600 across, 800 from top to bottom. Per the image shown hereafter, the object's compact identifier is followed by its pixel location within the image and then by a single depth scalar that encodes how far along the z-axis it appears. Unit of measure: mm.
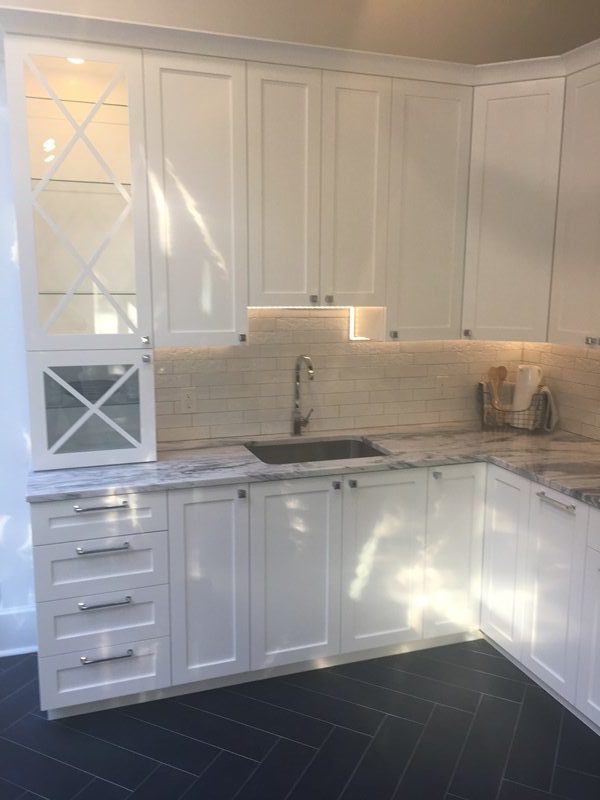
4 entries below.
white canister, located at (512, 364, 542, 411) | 3330
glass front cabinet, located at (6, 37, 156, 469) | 2406
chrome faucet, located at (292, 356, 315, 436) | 3209
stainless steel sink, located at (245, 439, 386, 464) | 3123
